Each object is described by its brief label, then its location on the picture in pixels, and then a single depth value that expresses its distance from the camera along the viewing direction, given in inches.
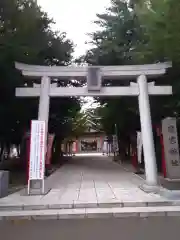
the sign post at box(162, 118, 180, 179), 372.0
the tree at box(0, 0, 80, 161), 345.7
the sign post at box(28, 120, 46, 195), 272.2
